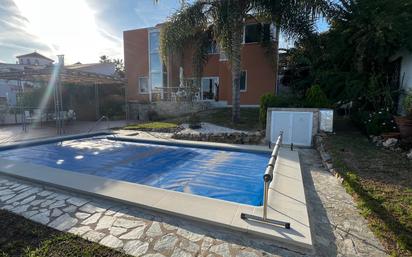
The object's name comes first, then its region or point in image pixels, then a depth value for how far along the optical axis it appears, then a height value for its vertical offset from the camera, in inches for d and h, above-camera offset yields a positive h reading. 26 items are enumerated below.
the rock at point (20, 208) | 146.0 -68.5
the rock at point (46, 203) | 153.6 -67.9
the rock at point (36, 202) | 155.4 -68.0
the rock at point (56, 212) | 140.6 -68.2
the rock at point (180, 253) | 105.7 -69.3
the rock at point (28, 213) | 140.2 -68.7
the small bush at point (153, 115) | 696.7 -35.9
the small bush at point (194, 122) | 478.3 -40.6
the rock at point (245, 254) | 105.0 -68.8
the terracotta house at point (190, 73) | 644.7 +96.9
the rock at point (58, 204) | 151.6 -67.7
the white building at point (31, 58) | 1718.8 +334.6
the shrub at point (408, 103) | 282.7 +2.1
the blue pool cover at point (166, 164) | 219.3 -75.9
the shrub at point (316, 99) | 362.3 +8.2
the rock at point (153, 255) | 105.7 -69.6
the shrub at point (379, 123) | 306.2 -24.8
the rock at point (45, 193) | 170.2 -67.4
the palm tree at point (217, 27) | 414.3 +147.7
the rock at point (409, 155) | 232.9 -52.0
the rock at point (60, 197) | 161.3 -67.1
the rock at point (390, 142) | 273.7 -45.4
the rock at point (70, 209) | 146.3 -67.9
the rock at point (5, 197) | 163.2 -68.3
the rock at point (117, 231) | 122.0 -68.5
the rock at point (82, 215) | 137.7 -68.1
